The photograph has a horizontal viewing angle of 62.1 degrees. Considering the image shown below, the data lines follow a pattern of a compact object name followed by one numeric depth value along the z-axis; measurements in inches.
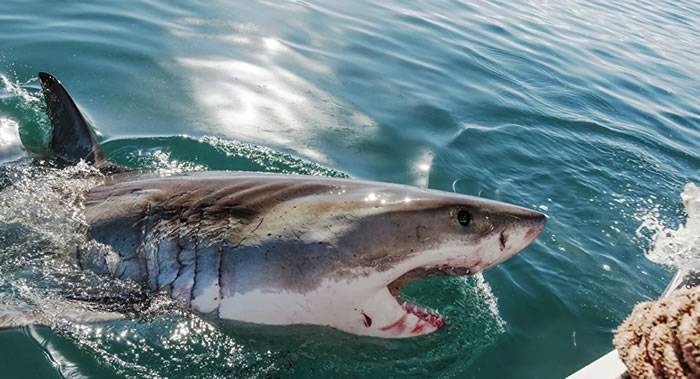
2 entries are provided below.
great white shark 91.0
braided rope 61.8
